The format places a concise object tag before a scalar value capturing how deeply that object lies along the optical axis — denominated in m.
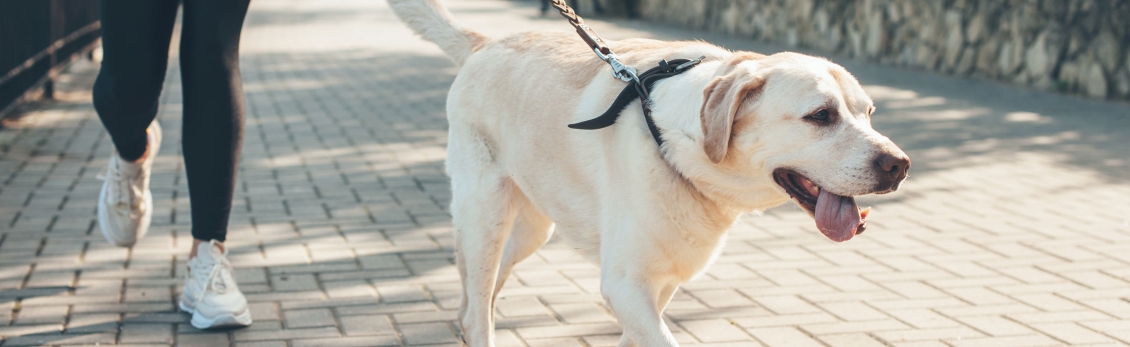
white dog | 2.37
